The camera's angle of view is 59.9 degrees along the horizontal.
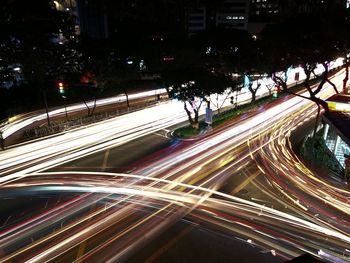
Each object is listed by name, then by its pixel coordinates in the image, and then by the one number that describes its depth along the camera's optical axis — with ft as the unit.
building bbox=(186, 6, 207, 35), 401.70
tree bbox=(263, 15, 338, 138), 68.33
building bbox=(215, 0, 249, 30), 383.86
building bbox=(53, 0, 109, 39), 261.65
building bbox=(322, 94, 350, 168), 50.52
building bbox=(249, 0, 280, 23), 401.90
